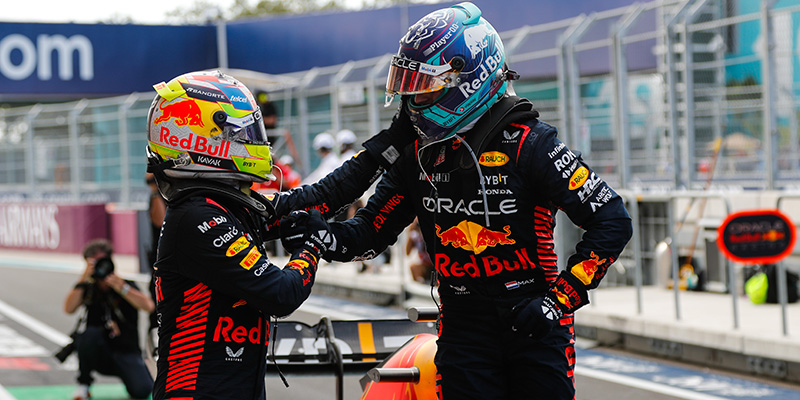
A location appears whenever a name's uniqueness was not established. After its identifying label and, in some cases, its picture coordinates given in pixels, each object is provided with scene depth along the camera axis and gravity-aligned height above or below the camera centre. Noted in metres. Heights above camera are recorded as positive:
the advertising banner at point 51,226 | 40.72 -0.27
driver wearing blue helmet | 6.12 -0.05
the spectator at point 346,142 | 27.30 +0.85
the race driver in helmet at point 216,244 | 6.02 -0.12
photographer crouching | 14.69 -0.87
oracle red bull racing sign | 15.34 -0.37
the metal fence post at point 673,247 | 16.98 -0.49
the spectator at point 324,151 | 26.56 +0.76
